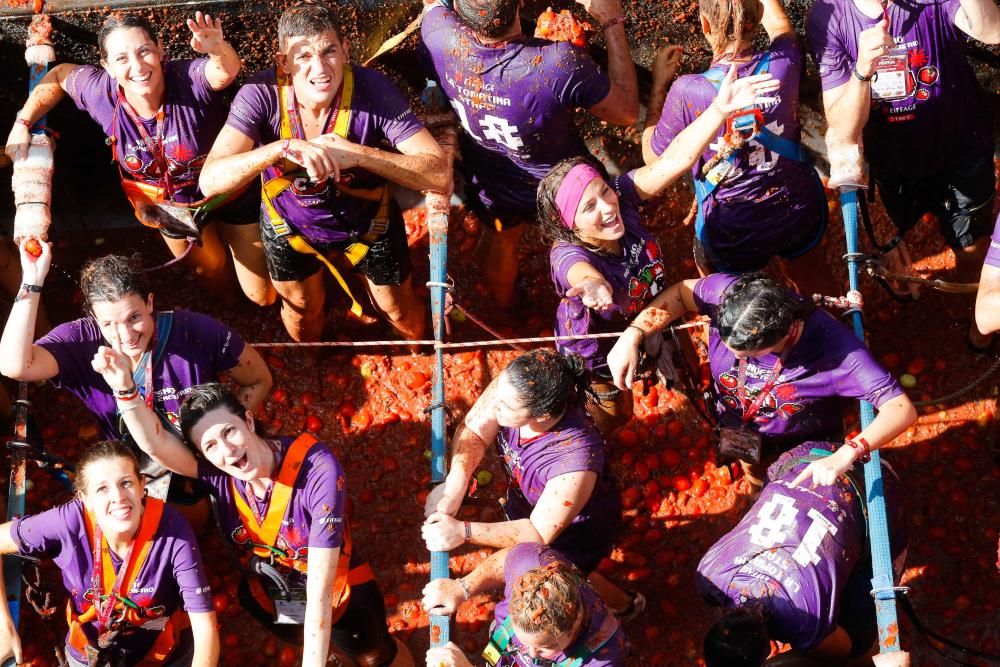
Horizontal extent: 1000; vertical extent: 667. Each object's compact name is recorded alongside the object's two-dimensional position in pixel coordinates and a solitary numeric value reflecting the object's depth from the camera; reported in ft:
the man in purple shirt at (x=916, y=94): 15.97
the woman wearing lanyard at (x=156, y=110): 16.56
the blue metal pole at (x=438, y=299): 15.57
